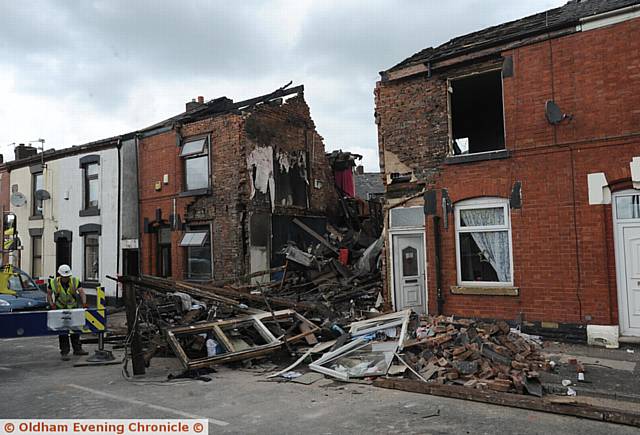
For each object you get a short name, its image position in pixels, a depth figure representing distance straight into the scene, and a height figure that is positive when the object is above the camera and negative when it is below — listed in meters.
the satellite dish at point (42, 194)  22.25 +2.60
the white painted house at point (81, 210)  19.44 +1.79
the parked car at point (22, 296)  12.52 -1.05
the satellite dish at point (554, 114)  10.02 +2.39
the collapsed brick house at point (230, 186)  16.20 +2.10
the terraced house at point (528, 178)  9.57 +1.24
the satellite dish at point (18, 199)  23.20 +2.53
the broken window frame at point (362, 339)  8.28 -1.67
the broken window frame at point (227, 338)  8.35 -1.57
